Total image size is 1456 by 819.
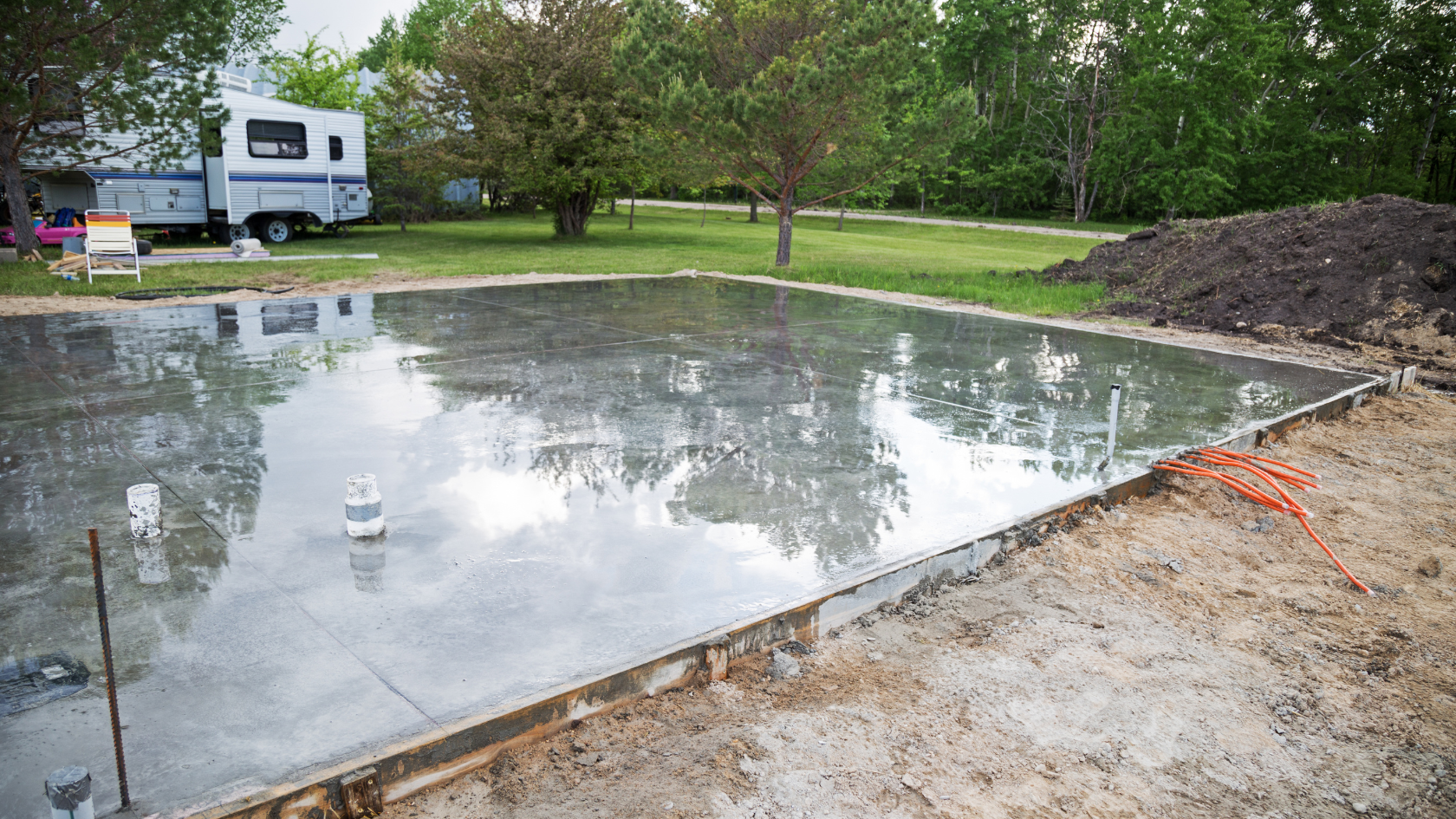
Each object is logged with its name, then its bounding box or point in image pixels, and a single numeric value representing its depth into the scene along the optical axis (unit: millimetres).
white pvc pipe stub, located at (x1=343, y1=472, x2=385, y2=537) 3770
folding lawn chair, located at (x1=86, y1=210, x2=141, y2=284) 12203
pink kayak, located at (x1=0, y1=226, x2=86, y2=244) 17344
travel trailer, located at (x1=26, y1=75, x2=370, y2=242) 17594
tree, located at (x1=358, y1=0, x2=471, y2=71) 51791
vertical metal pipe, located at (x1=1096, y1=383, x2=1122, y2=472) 5120
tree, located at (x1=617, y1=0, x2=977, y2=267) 13492
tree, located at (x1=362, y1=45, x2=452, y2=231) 20875
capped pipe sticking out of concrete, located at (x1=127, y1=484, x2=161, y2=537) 3734
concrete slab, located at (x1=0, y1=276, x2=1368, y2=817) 2713
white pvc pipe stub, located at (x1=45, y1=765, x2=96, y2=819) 1968
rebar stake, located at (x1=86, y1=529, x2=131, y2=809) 2125
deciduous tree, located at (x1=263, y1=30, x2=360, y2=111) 30109
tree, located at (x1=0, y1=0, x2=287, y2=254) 12656
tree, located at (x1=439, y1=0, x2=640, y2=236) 19453
